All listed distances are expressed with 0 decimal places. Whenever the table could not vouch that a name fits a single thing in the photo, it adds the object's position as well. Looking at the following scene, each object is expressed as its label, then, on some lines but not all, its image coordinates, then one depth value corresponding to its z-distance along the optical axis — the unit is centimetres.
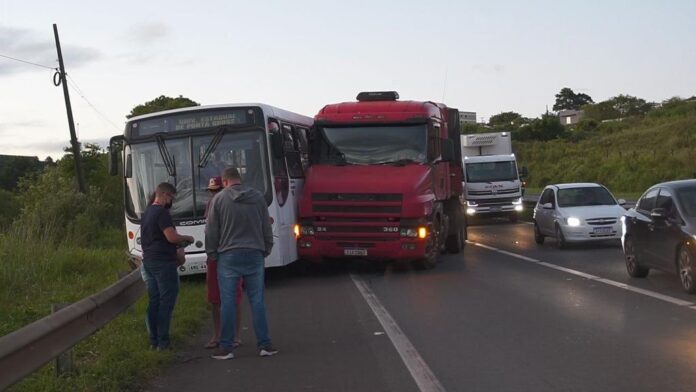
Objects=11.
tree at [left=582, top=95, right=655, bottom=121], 12838
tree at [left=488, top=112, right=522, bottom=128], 14425
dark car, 1166
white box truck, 3125
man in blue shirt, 867
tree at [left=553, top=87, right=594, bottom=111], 15750
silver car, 1927
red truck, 1534
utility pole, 3456
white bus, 1456
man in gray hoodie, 840
